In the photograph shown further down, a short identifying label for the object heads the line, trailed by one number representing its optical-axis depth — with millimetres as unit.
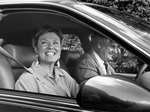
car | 1938
